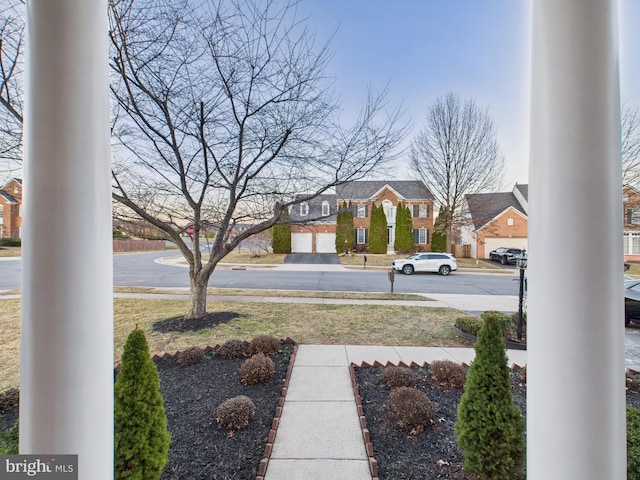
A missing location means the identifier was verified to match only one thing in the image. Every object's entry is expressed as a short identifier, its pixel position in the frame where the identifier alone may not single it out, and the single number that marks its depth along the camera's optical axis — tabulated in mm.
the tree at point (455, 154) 18703
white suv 18266
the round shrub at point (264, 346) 4660
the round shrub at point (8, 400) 3090
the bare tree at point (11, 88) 3824
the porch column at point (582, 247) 1292
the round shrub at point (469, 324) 5857
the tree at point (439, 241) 25744
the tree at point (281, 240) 26803
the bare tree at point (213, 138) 4781
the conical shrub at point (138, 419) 1879
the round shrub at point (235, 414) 2809
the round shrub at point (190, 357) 4246
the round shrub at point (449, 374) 3656
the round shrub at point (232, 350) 4484
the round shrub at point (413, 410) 2803
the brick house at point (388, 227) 28359
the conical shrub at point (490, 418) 1999
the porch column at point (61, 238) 1286
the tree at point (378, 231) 26859
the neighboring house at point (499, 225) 24609
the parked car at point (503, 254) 21997
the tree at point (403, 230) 27125
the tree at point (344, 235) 27266
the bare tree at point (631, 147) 9016
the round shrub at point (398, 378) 3607
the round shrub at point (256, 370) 3693
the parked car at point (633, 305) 7035
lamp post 5492
